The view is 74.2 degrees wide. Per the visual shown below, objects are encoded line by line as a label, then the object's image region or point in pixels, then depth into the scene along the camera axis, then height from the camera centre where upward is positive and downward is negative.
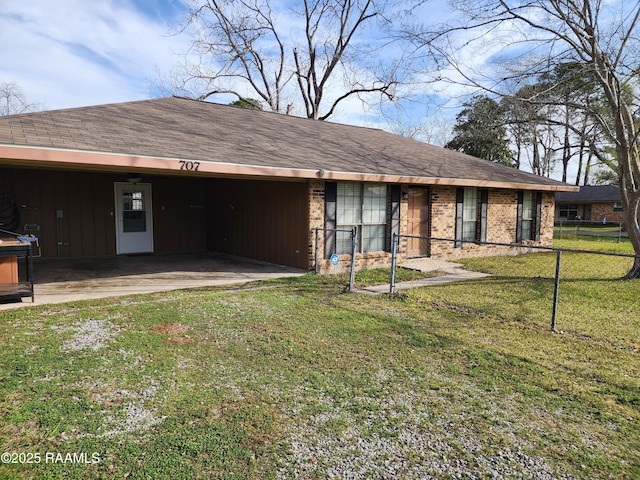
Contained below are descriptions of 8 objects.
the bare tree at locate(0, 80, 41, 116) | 30.75 +8.25
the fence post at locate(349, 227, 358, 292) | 7.54 -0.85
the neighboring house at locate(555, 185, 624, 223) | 32.91 +1.21
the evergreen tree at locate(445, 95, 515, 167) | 33.66 +6.09
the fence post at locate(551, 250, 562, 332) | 5.36 -1.08
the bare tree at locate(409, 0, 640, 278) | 8.66 +3.15
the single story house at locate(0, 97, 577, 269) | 7.23 +0.65
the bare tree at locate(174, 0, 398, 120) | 25.64 +10.12
